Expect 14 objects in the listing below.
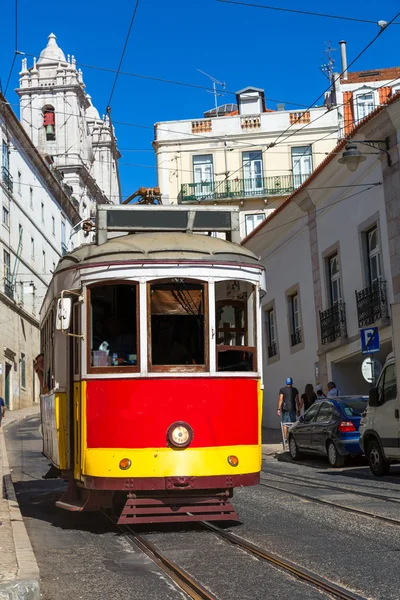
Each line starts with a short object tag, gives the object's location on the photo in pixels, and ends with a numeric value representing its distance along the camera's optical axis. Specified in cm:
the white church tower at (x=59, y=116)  8212
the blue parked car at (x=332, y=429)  1827
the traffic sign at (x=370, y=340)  1895
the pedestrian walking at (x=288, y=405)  2370
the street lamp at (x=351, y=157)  1916
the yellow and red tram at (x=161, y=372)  907
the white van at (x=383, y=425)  1560
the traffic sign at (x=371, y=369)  1917
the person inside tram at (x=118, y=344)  929
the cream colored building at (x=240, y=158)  5016
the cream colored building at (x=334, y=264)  2450
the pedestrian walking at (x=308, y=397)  2548
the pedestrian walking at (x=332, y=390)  2319
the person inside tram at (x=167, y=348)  927
